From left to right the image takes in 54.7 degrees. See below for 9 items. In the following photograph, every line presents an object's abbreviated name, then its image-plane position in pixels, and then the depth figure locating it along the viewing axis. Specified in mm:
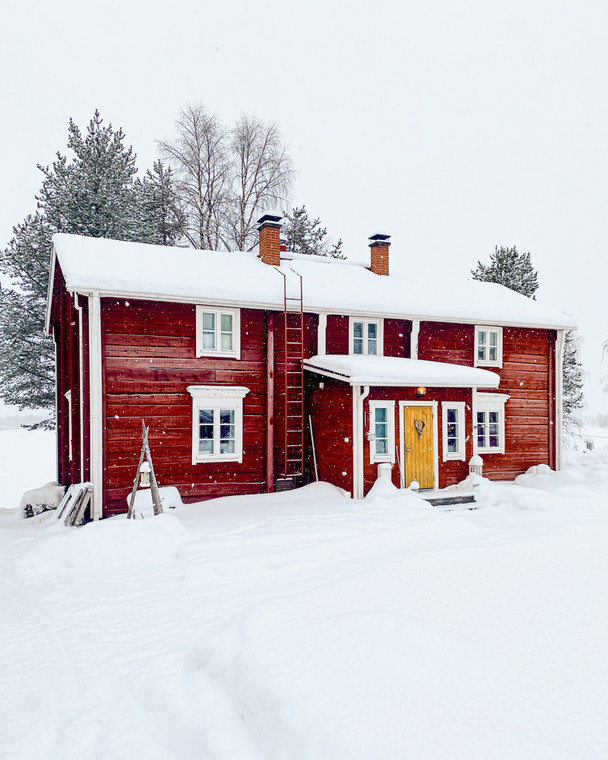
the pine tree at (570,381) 26312
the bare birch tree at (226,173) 24125
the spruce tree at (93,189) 21891
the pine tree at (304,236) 27219
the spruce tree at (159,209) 24188
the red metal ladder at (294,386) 13570
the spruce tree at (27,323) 21156
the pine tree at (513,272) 26109
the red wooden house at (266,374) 12039
